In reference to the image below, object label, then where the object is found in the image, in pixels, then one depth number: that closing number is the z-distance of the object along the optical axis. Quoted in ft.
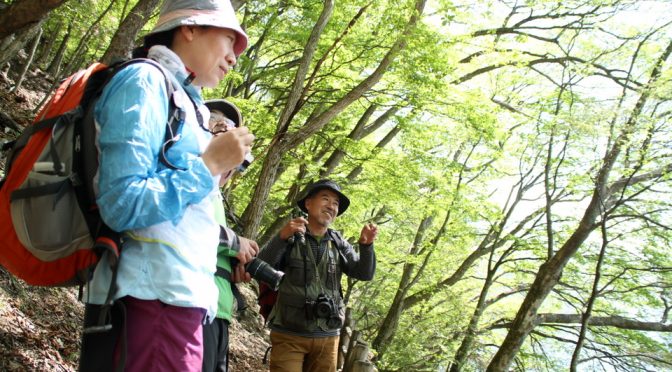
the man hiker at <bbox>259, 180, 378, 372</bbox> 11.67
